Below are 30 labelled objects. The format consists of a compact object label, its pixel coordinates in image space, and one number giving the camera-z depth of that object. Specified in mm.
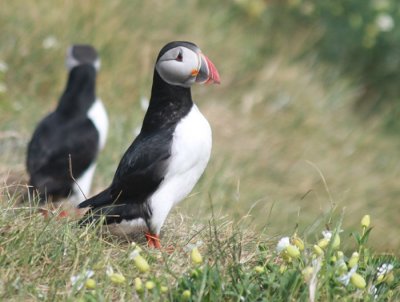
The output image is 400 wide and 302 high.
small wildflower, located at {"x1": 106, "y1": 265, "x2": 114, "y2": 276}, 7473
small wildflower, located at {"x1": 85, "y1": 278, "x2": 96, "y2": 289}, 7320
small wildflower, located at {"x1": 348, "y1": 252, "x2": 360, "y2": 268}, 7676
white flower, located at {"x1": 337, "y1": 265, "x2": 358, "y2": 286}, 7458
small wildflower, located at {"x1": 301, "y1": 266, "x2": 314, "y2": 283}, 7316
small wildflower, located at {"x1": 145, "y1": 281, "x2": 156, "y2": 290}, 7207
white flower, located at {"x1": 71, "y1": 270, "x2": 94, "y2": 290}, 7364
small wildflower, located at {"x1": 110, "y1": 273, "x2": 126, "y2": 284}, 7312
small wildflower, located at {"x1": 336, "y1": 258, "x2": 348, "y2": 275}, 7523
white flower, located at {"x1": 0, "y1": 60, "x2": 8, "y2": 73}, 16359
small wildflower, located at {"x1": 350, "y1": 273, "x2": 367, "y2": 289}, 7314
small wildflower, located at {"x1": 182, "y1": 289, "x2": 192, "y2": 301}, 7195
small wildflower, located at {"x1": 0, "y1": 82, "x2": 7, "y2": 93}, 16008
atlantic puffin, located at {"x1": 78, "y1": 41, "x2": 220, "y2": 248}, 9141
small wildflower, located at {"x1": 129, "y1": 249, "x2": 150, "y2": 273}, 7500
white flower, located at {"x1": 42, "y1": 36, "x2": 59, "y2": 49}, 18011
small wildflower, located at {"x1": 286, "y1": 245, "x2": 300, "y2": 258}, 7671
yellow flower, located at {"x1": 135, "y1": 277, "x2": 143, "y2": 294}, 7223
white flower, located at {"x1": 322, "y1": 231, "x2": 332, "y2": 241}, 8162
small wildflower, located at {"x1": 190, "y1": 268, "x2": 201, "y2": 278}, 7442
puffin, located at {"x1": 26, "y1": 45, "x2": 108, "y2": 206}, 13797
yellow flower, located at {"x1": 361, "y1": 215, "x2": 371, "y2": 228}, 8227
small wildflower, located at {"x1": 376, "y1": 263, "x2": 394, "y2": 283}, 7816
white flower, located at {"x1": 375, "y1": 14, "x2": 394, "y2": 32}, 20437
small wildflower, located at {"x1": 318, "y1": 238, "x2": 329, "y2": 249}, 7992
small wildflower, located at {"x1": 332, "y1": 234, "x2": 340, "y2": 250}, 7844
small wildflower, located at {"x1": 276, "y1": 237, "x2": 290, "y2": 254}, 7855
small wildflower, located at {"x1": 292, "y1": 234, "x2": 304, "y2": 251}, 8008
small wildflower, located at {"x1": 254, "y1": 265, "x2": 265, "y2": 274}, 7687
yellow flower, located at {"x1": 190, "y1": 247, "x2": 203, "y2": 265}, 7590
